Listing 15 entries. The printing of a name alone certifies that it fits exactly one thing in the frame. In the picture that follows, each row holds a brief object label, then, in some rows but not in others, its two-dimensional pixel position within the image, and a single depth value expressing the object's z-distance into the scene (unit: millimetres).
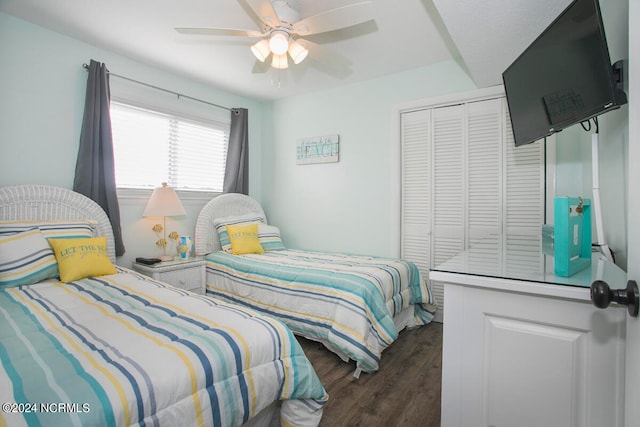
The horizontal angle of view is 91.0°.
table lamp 3049
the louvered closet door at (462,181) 2791
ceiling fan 1813
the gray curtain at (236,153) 4074
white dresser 926
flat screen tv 1042
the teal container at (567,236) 1030
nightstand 2918
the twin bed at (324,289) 2229
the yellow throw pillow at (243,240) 3453
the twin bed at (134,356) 942
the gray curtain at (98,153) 2785
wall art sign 3838
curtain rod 2972
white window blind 3146
